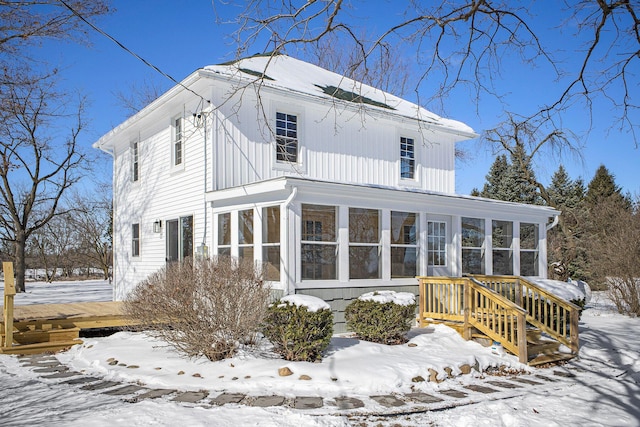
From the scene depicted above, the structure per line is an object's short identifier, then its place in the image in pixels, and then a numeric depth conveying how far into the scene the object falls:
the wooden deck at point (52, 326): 8.01
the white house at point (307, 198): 9.18
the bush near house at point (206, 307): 6.41
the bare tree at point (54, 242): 29.87
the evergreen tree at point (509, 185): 28.28
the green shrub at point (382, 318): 7.75
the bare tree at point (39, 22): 8.12
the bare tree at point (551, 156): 17.81
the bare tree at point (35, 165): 20.20
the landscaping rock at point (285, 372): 5.93
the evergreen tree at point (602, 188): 31.35
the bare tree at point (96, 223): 27.75
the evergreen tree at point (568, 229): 22.41
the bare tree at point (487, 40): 5.08
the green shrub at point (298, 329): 6.53
